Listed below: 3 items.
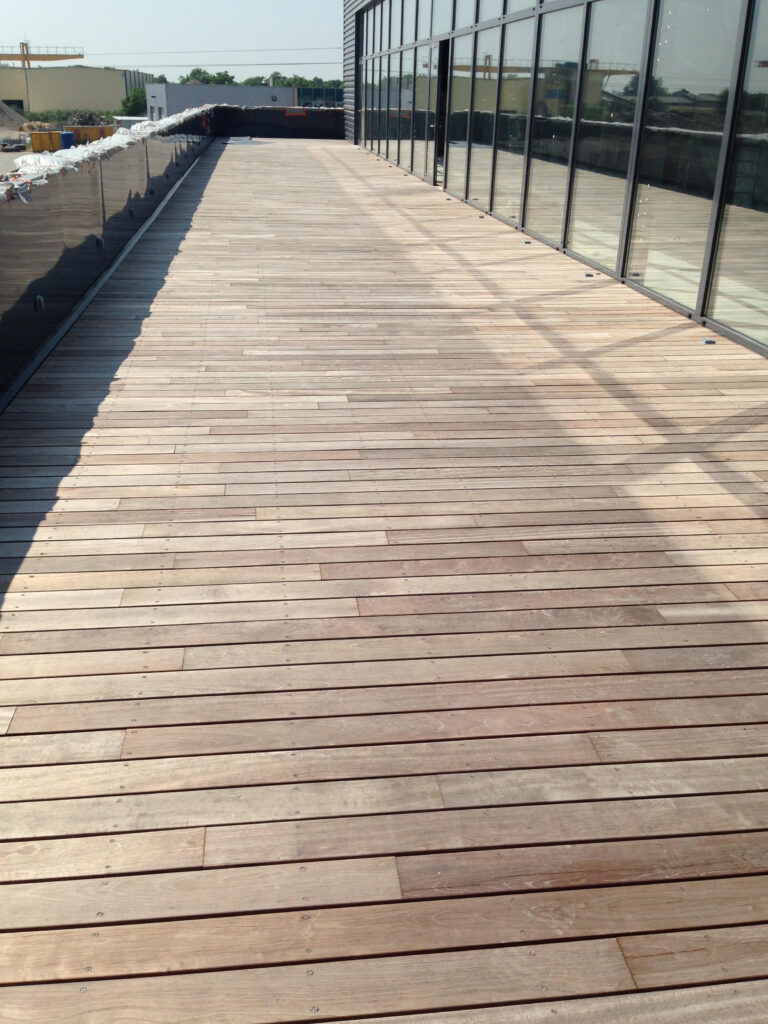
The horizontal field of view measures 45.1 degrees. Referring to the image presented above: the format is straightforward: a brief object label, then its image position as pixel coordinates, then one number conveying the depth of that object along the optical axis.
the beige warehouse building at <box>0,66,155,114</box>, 90.56
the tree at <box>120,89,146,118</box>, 90.38
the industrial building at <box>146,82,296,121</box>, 55.06
